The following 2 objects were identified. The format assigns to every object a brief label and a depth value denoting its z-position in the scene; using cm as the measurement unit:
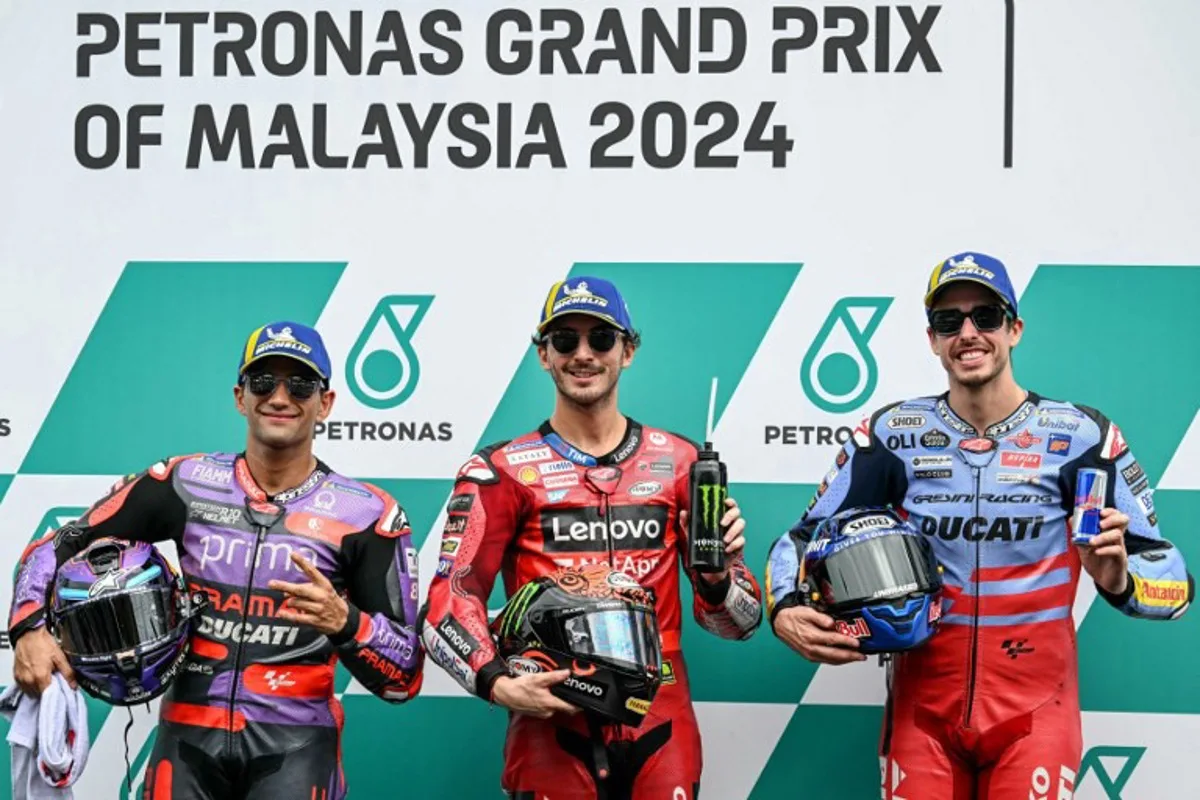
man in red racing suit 646
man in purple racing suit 644
